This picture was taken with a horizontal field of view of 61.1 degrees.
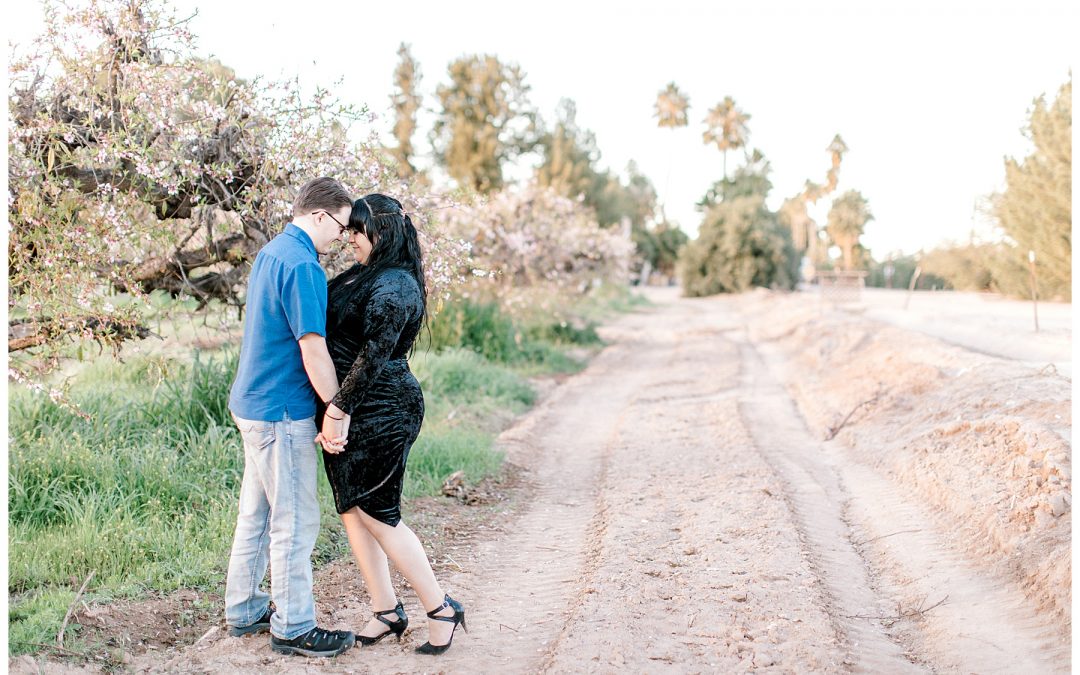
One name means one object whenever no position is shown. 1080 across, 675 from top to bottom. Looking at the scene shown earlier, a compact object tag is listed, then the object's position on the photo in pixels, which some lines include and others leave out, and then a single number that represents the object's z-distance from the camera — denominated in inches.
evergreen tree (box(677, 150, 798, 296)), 1637.6
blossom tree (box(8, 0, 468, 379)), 195.9
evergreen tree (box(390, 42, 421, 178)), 1577.3
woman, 141.3
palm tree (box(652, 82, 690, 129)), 2490.2
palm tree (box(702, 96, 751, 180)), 2423.7
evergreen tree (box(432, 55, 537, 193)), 1649.9
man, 139.3
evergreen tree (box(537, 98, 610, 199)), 1696.6
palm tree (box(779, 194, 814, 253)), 2967.5
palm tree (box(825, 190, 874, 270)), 2108.8
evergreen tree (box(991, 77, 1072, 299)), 927.0
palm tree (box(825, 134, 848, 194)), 2588.6
